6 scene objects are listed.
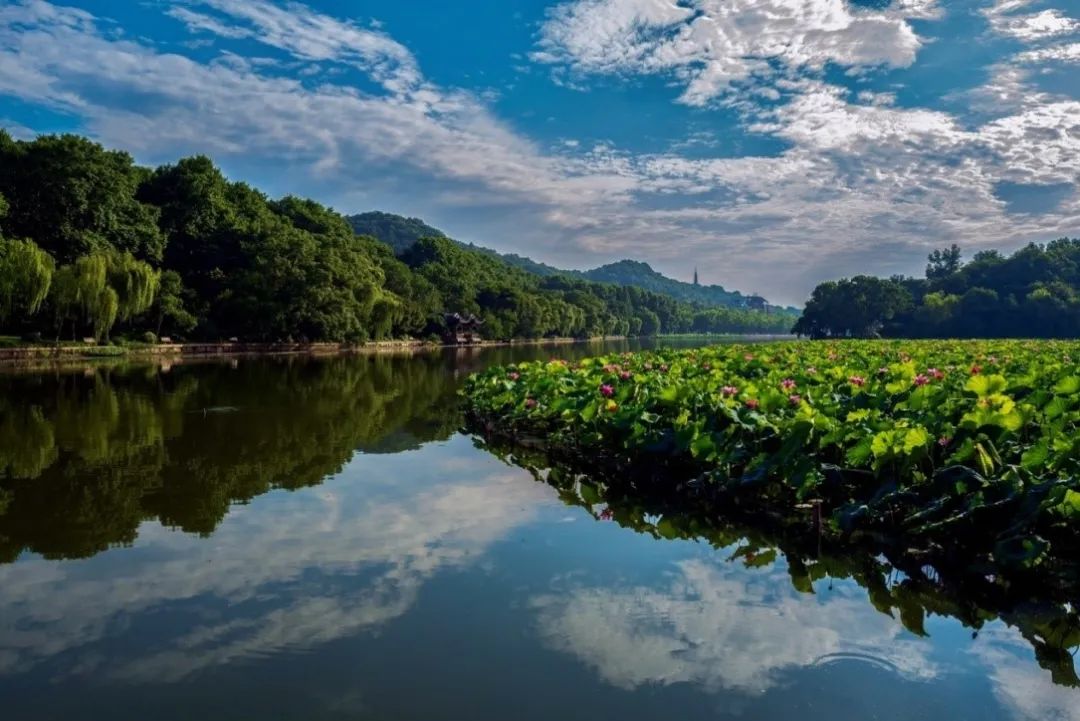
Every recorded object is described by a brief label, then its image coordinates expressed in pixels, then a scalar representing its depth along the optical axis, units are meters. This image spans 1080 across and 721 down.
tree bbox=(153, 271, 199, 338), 39.09
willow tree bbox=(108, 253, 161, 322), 34.66
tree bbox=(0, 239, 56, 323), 29.58
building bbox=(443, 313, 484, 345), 69.19
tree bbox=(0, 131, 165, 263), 36.31
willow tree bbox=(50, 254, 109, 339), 31.99
